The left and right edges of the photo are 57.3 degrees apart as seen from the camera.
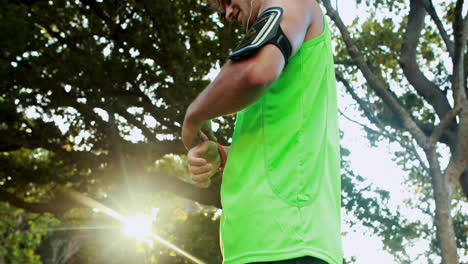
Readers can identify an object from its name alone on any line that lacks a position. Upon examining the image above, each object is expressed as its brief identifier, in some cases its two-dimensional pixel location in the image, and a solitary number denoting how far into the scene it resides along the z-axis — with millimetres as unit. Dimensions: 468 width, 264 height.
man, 1041
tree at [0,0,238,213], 9539
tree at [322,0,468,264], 7879
